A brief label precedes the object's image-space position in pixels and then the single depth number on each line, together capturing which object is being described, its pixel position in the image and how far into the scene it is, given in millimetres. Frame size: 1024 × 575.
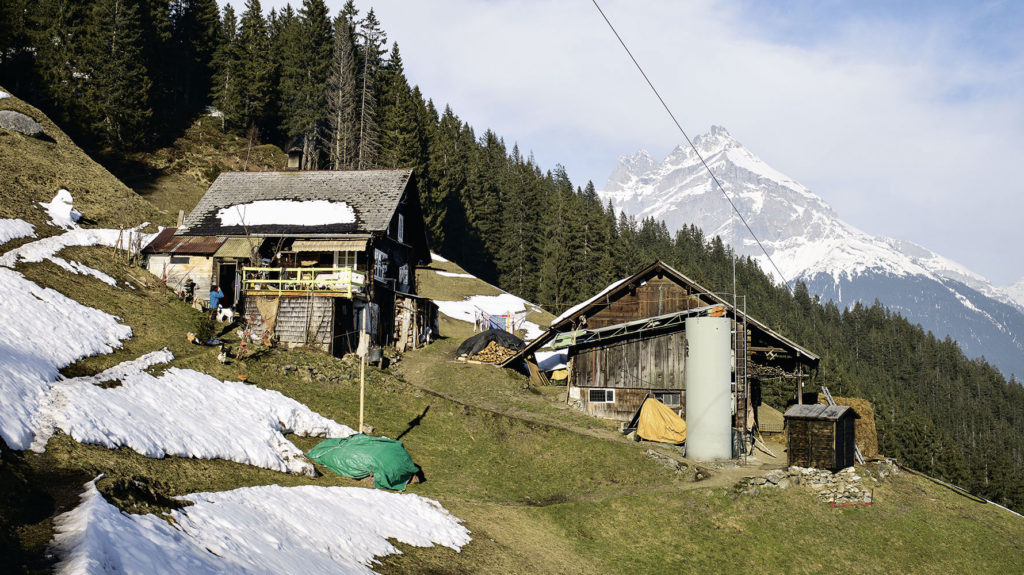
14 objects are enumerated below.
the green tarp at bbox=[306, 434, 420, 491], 20844
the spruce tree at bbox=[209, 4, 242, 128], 77125
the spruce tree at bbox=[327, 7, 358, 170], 73706
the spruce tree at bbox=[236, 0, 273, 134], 77812
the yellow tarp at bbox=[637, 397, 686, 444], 32906
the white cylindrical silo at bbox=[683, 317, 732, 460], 30484
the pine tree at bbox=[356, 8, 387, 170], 72812
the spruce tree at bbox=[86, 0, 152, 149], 61312
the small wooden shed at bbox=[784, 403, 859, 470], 27125
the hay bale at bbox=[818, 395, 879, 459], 31453
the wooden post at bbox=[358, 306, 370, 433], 24172
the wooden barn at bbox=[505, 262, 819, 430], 36469
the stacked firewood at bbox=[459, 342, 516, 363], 41753
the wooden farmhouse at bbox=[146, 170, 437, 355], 34875
